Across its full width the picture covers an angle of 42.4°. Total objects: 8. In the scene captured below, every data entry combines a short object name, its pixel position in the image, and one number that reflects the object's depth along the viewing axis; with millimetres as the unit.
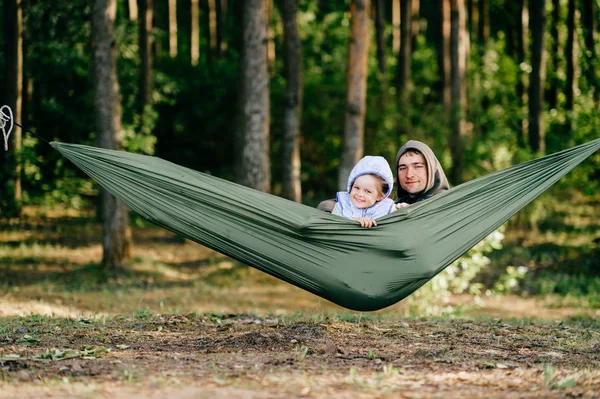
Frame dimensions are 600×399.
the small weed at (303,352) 4172
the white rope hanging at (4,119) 4953
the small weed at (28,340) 4707
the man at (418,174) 5172
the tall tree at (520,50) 18719
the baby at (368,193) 4727
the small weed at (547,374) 3721
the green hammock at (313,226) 4688
